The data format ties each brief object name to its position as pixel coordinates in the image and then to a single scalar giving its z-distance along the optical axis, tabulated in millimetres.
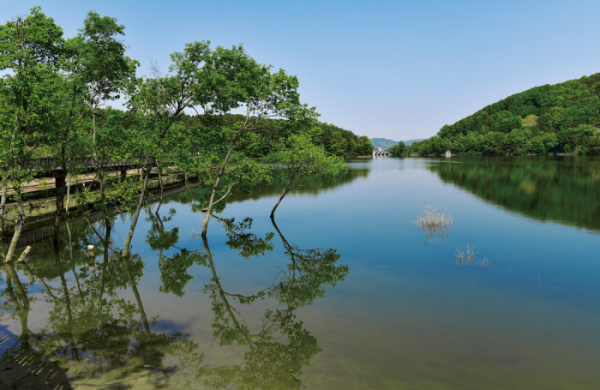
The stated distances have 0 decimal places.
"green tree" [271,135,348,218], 37562
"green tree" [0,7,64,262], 19078
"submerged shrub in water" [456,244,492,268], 25859
